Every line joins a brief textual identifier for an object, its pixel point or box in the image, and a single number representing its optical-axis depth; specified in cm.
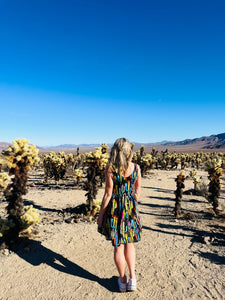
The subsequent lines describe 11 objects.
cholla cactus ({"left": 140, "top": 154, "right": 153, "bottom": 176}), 2169
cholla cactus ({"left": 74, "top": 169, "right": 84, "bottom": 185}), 1529
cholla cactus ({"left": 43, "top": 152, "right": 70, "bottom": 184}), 1650
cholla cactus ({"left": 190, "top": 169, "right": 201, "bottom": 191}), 1451
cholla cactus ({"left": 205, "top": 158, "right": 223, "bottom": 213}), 919
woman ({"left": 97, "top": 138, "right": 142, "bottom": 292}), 314
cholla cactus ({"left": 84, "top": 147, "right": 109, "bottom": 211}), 893
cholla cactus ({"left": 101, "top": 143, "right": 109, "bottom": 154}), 1698
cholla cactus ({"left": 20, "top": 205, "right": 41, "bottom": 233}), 570
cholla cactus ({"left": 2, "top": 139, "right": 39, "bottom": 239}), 560
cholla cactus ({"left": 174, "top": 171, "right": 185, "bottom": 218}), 881
